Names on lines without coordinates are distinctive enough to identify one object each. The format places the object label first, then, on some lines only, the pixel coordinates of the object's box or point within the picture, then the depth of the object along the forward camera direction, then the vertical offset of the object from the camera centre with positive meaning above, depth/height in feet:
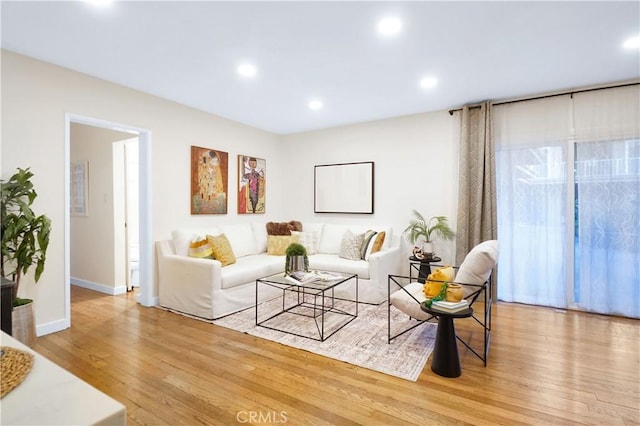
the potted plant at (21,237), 8.29 -0.66
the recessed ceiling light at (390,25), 7.48 +4.45
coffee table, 9.96 -3.61
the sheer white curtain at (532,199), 12.16 +0.48
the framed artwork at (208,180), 13.93 +1.45
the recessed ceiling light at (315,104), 13.20 +4.54
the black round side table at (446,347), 7.36 -3.14
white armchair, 8.08 -1.88
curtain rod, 11.13 +4.36
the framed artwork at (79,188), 15.02 +1.17
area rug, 7.91 -3.68
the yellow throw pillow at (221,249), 12.41 -1.45
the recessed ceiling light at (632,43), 8.45 +4.50
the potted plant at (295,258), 11.11 -1.60
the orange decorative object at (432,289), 8.30 -2.02
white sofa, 11.12 -2.26
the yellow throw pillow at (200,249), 12.18 -1.39
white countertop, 2.26 -1.44
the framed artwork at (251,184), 16.35 +1.48
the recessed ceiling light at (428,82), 10.96 +4.51
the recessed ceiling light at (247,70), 9.90 +4.49
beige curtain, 12.91 +1.19
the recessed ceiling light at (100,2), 6.76 +4.44
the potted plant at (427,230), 13.78 -0.82
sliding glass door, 11.14 +0.40
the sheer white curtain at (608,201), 11.05 +0.35
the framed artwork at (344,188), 16.24 +1.26
